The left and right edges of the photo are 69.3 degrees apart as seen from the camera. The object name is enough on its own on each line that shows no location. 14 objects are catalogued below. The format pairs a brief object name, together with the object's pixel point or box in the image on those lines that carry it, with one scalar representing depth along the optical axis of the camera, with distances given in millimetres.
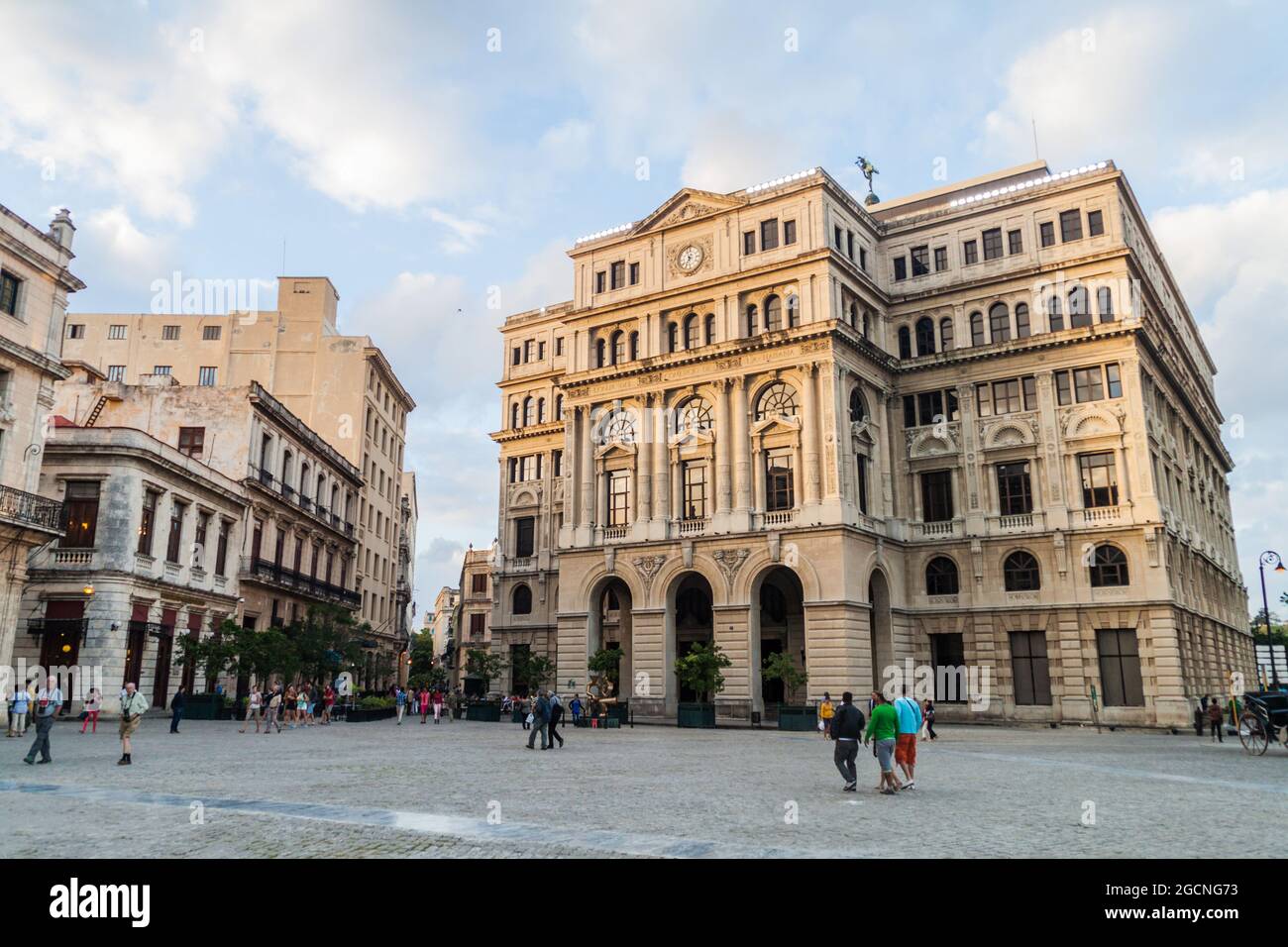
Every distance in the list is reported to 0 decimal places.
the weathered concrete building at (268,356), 64688
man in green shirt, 16141
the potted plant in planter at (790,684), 38562
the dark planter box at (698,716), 40344
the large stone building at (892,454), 43625
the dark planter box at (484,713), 46438
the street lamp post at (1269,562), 42956
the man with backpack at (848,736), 16609
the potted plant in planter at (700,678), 40381
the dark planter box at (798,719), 38469
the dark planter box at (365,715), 43500
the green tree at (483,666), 54312
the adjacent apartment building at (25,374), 30984
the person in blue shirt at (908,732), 16781
